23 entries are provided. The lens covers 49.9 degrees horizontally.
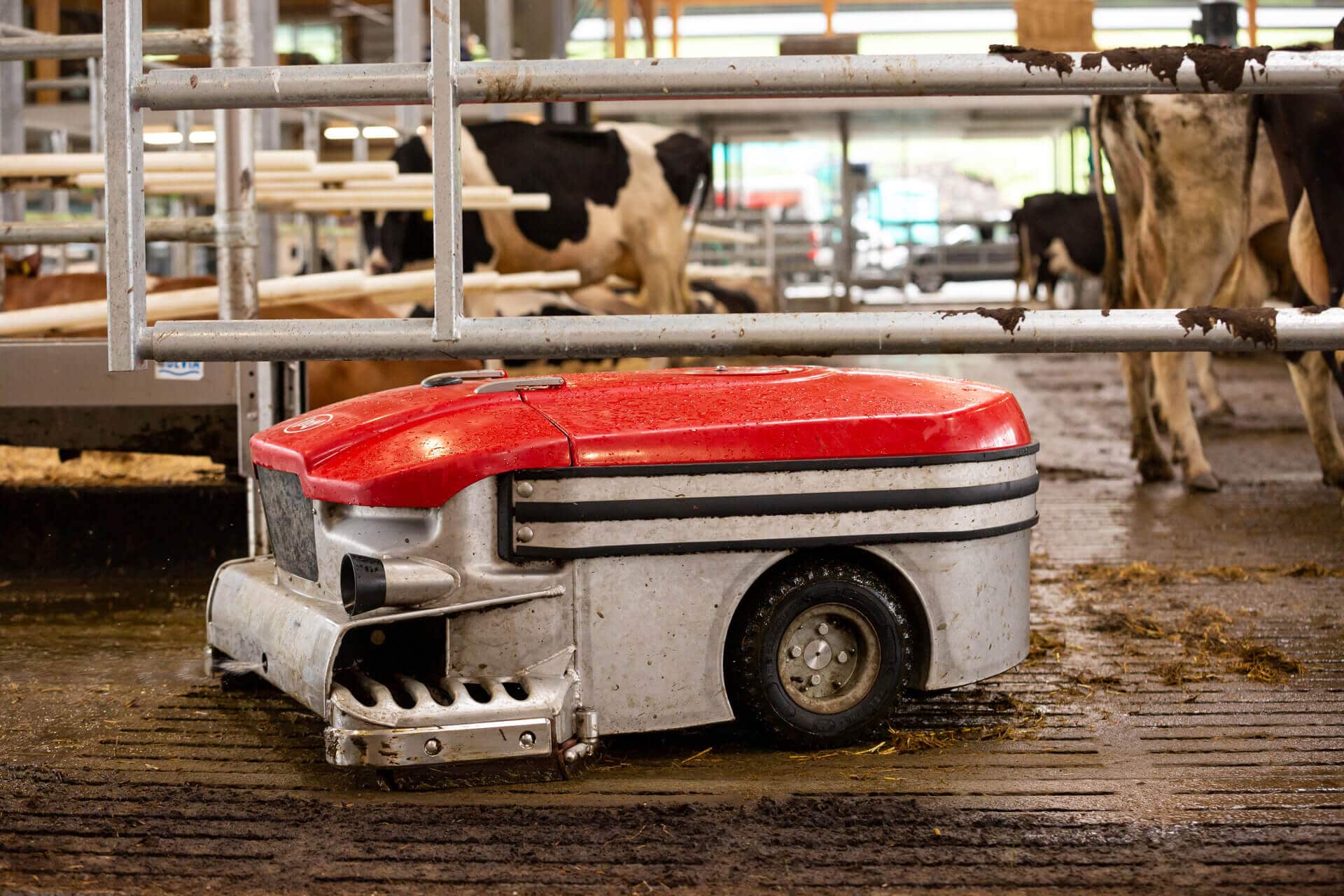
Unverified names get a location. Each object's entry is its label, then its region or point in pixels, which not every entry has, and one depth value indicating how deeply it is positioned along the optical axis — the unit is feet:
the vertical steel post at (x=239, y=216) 13.23
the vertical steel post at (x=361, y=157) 30.83
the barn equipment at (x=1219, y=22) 33.27
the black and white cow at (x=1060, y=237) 55.47
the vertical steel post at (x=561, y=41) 48.26
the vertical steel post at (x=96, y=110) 27.45
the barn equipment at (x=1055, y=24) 17.93
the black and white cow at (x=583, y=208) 30.89
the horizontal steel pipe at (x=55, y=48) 15.15
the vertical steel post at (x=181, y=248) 31.01
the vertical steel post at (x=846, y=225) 61.26
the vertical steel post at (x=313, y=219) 25.98
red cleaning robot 8.02
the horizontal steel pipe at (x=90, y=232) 13.11
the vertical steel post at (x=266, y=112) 29.73
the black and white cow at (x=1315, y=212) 15.78
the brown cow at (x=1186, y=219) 20.34
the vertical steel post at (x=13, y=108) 27.71
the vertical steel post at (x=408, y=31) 36.04
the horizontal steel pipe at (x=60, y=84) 28.99
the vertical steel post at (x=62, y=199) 32.99
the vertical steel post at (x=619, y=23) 49.80
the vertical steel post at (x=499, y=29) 41.01
